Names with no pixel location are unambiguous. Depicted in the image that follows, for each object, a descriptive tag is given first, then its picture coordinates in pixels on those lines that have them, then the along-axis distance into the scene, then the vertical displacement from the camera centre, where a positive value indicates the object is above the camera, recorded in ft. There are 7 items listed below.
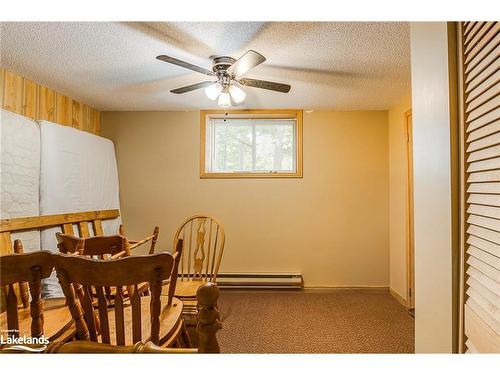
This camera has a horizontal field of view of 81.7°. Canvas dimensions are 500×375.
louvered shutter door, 2.50 +0.07
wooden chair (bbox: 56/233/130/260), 5.16 -1.01
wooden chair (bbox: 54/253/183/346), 3.48 -1.12
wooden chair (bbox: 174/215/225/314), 9.17 -1.87
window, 11.52 +1.95
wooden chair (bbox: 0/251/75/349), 3.45 -1.06
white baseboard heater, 10.93 -3.38
